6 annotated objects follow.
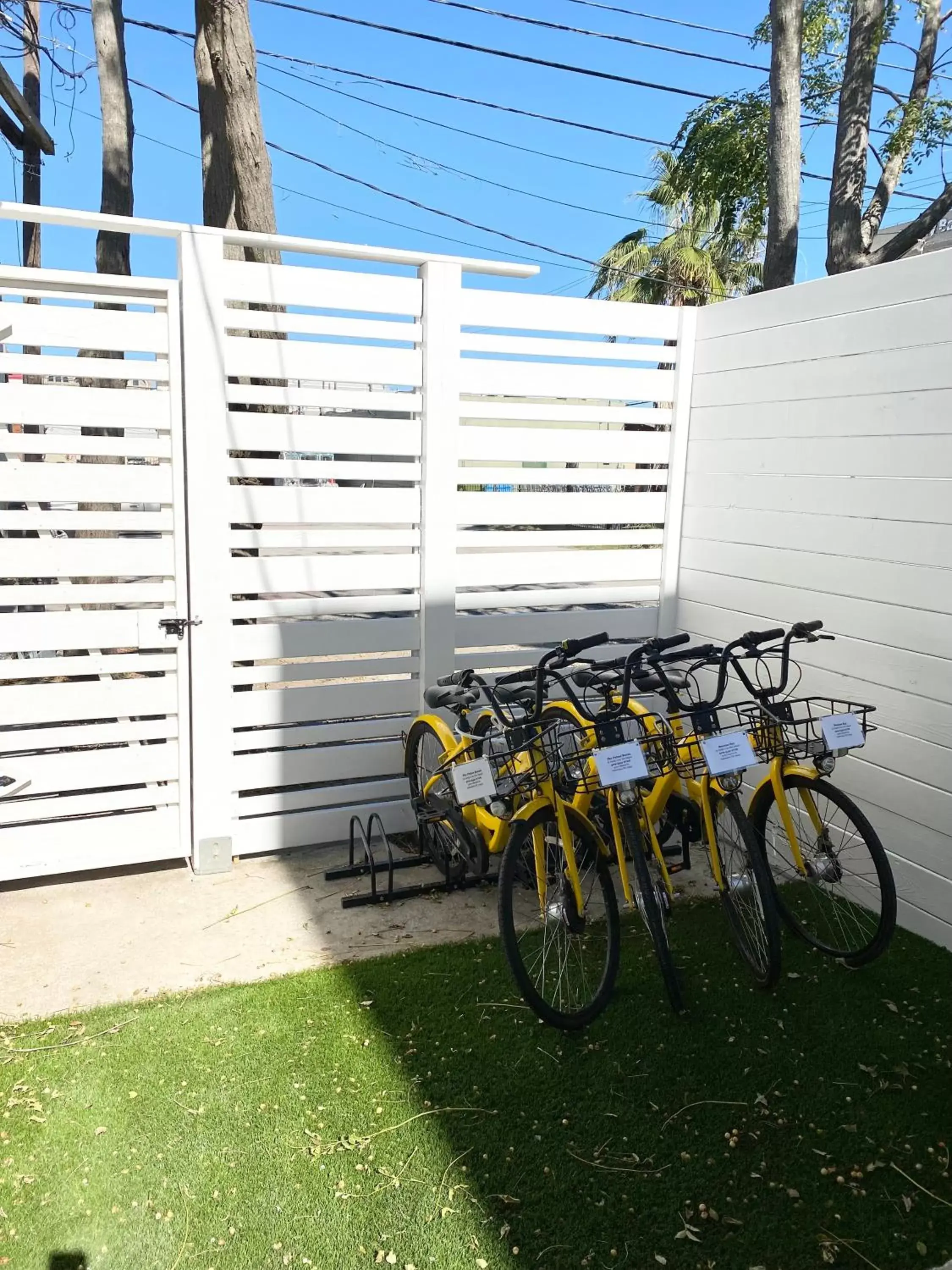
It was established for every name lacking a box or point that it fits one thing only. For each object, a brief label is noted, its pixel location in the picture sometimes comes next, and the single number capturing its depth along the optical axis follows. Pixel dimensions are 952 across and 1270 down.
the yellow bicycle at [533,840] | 2.69
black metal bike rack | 3.49
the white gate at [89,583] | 3.21
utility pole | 7.90
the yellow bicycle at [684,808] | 2.71
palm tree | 17.69
